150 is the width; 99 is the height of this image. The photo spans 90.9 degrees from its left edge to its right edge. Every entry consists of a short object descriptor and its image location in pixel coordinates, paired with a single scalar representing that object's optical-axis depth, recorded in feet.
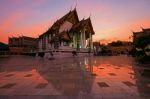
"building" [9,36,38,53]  97.92
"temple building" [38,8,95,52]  50.74
